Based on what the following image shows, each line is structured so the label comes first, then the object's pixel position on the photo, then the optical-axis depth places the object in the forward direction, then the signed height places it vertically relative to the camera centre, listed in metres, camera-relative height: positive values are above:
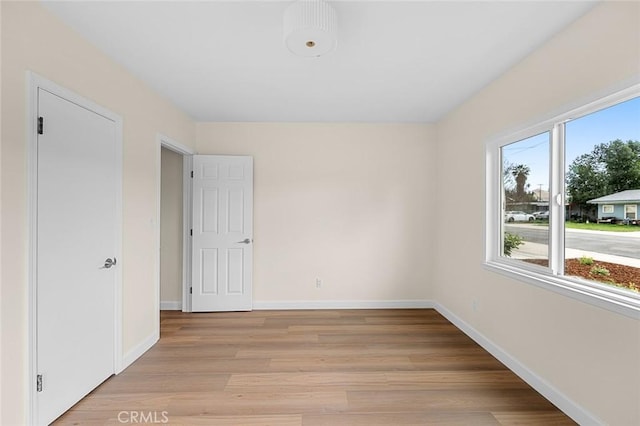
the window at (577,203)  1.68 +0.09
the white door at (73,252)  1.74 -0.27
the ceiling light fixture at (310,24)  1.59 +1.06
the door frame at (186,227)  3.84 -0.19
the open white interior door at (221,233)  3.82 -0.27
